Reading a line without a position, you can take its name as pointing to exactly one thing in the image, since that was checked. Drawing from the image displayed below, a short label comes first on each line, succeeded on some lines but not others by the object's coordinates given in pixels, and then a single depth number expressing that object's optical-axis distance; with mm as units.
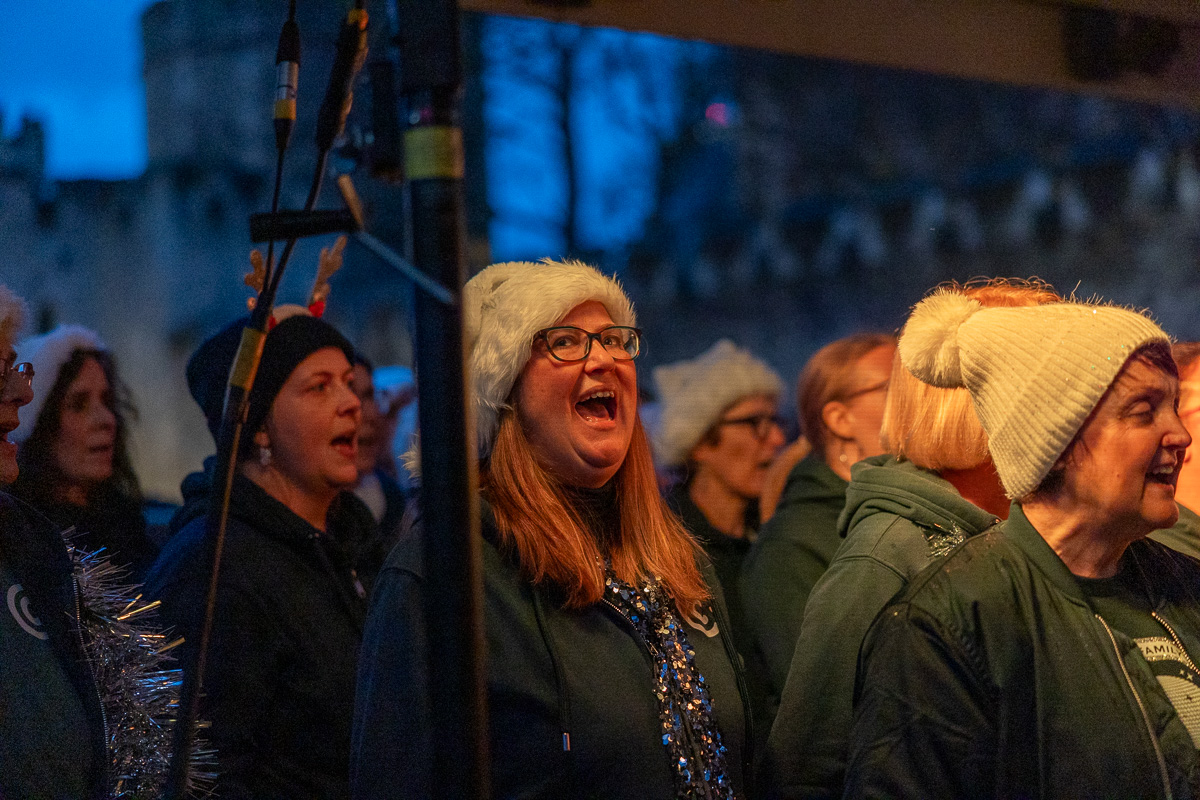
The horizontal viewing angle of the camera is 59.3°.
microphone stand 1265
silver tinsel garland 1968
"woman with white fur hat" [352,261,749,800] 1691
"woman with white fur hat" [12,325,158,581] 2504
